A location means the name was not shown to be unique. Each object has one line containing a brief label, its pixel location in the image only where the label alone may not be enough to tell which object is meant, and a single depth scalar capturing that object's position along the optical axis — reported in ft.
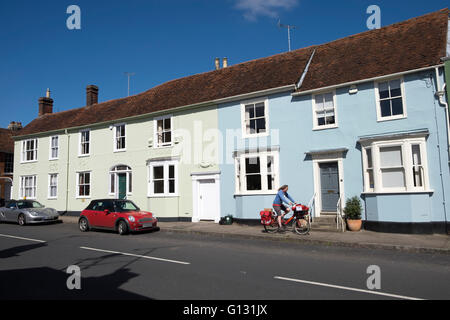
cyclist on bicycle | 42.21
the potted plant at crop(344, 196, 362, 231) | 42.42
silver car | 59.72
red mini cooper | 46.42
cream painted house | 58.59
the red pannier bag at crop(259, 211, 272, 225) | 43.60
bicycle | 40.88
